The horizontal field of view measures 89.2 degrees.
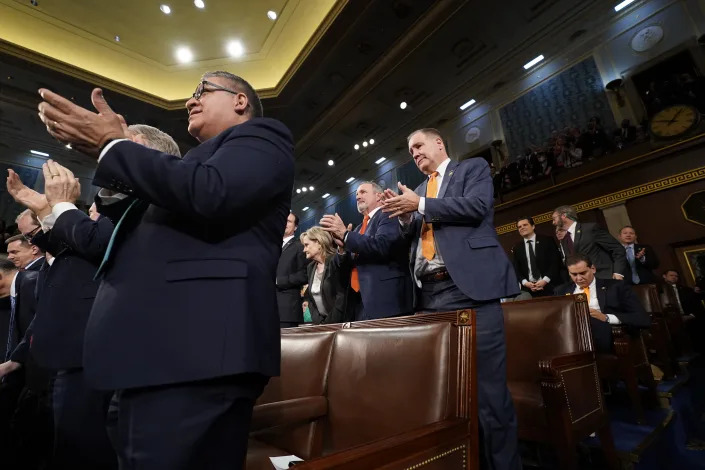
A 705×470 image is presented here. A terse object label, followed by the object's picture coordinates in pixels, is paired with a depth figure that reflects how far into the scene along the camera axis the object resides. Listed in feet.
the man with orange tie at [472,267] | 4.38
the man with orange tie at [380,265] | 7.08
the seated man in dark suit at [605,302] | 8.37
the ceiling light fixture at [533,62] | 23.82
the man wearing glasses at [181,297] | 2.11
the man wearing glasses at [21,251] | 10.46
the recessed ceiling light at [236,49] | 23.05
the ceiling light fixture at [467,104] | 27.86
